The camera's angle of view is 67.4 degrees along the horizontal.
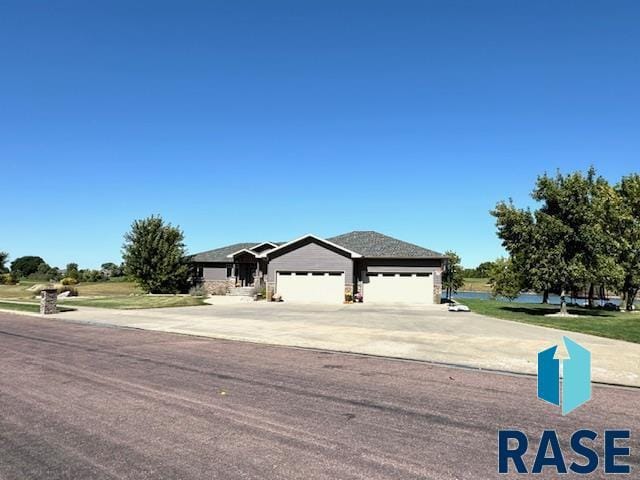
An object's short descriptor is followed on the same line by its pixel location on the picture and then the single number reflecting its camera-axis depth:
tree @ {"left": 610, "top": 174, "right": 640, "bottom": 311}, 31.69
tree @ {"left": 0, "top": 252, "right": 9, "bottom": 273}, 69.88
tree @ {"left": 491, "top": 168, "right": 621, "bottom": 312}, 24.28
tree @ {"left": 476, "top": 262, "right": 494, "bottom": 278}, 122.29
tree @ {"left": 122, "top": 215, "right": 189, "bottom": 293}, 41.03
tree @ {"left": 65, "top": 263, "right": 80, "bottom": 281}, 72.50
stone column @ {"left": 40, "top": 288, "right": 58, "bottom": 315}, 23.86
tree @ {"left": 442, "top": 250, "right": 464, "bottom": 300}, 45.41
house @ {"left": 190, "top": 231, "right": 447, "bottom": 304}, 35.50
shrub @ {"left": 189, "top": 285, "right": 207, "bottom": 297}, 41.26
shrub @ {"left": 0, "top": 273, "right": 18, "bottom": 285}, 61.31
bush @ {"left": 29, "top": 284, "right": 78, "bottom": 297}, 40.09
